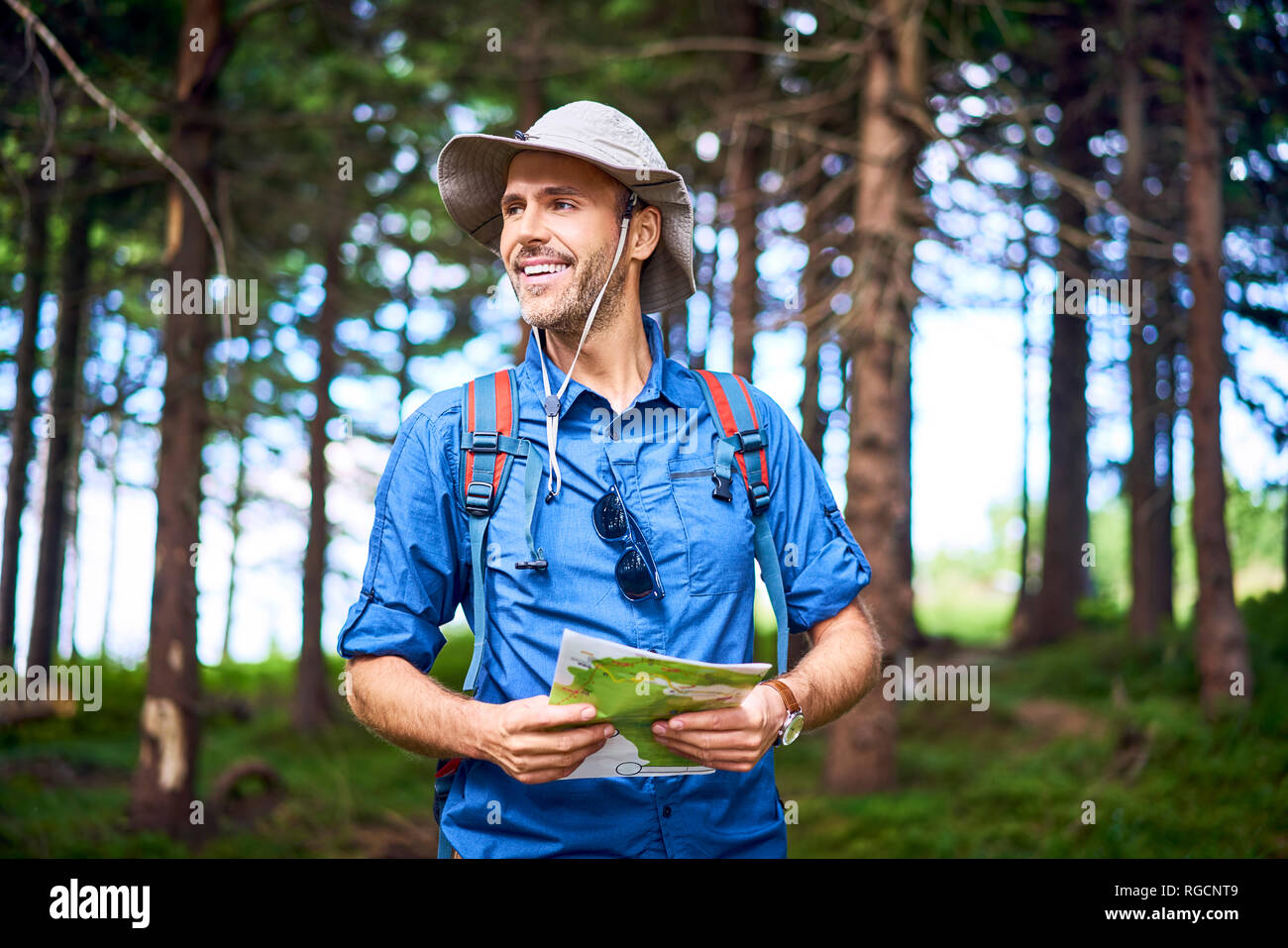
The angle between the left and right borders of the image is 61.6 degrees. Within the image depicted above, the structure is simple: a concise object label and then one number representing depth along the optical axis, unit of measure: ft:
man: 8.43
